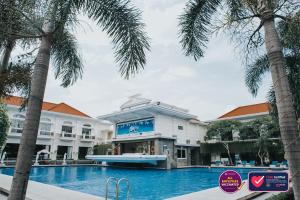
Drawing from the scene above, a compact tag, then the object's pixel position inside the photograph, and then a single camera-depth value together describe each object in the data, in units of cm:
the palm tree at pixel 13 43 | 401
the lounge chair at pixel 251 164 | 2538
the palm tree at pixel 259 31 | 346
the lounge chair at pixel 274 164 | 2341
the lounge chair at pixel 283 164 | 2251
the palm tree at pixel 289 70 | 460
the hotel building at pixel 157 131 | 2634
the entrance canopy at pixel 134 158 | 2366
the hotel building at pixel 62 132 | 3062
